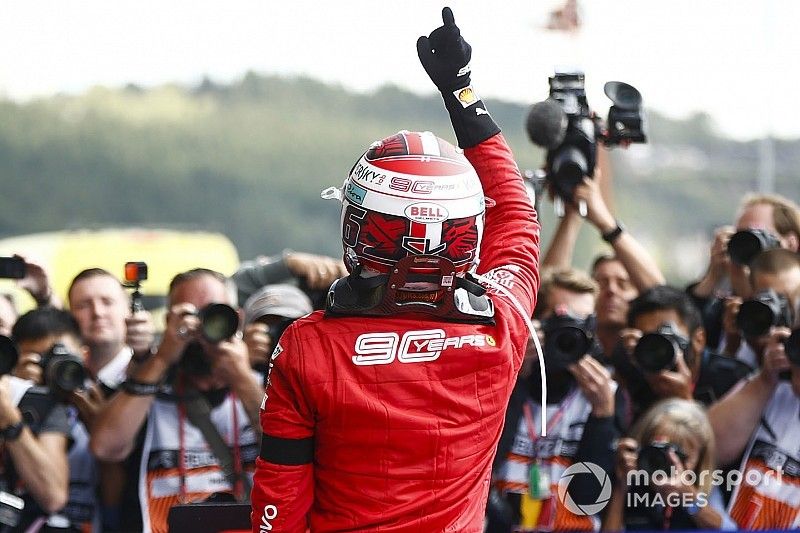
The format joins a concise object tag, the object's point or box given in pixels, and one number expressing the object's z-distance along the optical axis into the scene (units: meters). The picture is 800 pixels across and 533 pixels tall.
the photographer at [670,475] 7.40
